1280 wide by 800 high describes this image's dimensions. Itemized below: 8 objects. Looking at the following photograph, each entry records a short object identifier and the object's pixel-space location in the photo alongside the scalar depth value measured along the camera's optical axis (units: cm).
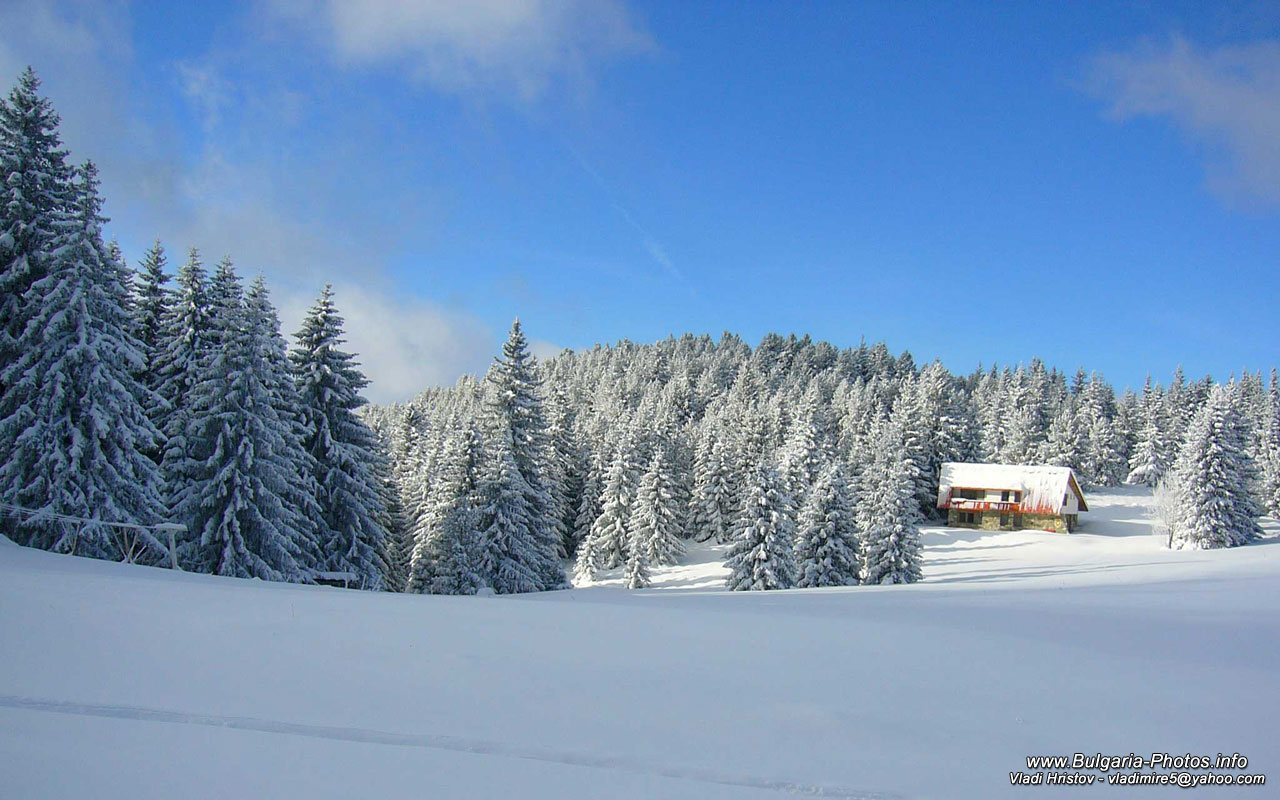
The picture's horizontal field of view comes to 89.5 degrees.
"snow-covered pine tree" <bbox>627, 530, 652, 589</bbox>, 4381
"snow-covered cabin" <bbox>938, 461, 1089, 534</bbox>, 5831
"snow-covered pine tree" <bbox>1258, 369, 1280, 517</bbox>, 5984
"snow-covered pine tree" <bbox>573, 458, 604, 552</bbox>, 5428
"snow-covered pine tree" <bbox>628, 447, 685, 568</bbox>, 4797
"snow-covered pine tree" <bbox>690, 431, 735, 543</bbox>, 5597
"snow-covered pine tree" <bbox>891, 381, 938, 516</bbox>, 6344
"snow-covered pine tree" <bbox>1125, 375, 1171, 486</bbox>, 7119
